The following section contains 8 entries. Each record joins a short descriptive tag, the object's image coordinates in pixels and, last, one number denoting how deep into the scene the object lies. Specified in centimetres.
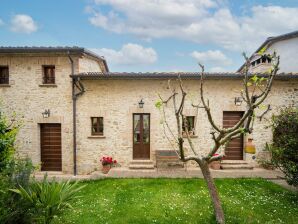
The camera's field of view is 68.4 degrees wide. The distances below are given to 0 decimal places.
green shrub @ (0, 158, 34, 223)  438
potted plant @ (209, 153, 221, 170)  1022
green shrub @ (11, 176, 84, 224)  466
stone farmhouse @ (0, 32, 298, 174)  1005
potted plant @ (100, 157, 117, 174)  998
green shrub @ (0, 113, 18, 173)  491
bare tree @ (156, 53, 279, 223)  425
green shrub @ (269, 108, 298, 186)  685
